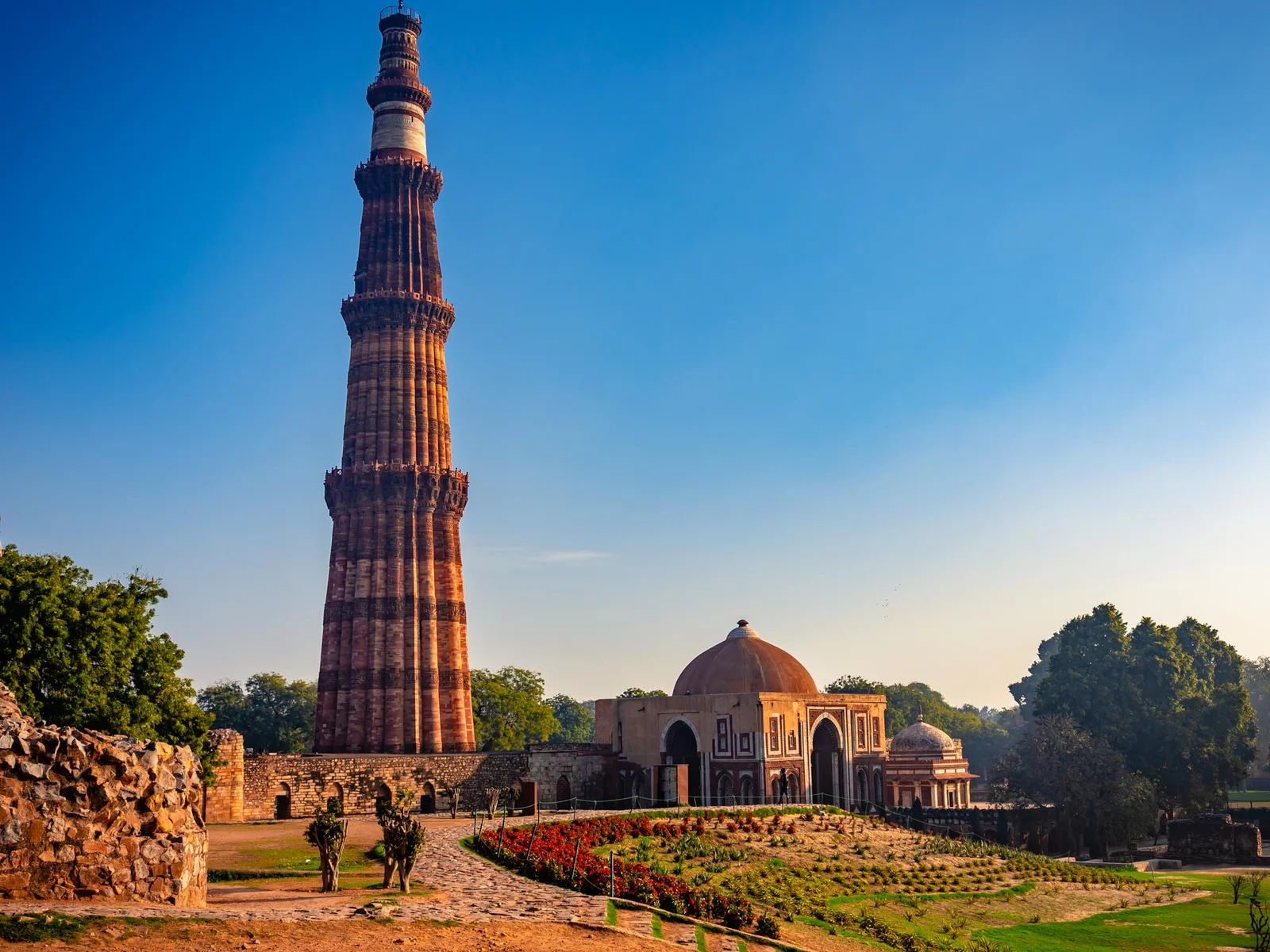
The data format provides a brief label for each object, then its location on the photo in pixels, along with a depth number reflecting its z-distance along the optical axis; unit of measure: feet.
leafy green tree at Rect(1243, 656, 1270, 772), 458.21
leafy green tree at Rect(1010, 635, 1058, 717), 371.97
